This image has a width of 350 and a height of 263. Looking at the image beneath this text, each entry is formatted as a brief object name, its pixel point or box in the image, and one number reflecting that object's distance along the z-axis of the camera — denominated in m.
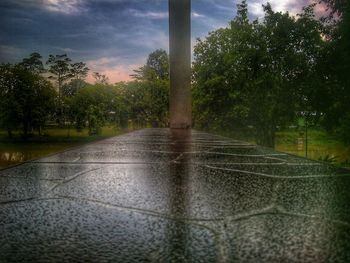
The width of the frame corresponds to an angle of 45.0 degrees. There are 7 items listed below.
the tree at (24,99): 46.16
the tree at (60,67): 59.31
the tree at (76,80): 62.04
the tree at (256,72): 17.09
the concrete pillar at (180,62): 9.38
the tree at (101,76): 53.92
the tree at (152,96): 32.78
